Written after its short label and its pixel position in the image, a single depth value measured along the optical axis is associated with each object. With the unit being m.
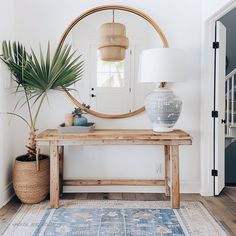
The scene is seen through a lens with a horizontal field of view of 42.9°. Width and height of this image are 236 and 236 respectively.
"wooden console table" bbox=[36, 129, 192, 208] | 2.82
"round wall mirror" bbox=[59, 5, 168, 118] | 3.31
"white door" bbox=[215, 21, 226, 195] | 3.26
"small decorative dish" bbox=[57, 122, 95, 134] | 2.97
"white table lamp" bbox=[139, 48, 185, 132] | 2.88
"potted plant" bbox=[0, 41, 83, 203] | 2.97
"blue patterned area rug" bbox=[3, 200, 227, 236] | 2.41
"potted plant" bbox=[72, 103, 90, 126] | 3.06
